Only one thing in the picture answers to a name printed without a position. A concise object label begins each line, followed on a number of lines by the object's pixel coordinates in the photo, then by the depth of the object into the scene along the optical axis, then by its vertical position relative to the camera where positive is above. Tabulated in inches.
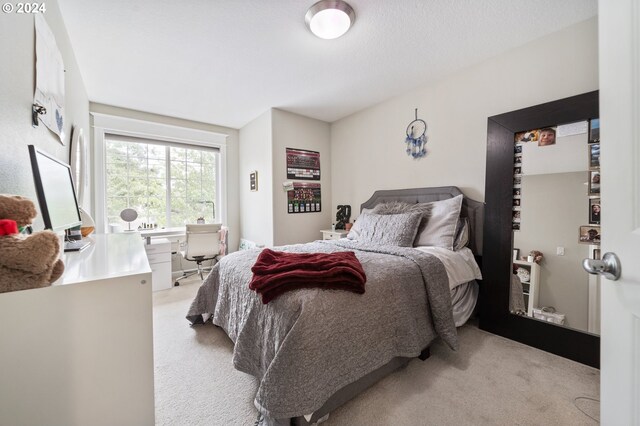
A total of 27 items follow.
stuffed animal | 27.2 -4.1
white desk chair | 139.9 -17.5
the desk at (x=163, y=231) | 147.1 -11.6
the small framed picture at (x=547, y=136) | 76.6 +22.0
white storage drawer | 132.0 -26.5
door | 23.9 +0.6
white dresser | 28.4 -17.2
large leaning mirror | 70.0 -6.0
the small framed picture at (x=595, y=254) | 68.3 -13.0
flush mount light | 68.2 +54.8
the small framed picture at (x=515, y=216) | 82.8 -2.8
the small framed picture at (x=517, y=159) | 83.0 +16.1
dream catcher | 115.3 +33.3
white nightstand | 135.6 -13.3
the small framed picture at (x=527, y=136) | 79.9 +23.3
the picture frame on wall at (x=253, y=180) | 158.9 +19.9
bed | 44.8 -24.9
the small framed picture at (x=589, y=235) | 68.8 -7.9
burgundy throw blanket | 52.9 -14.3
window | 145.9 +20.2
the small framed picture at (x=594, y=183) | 69.1 +6.6
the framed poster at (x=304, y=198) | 149.6 +7.7
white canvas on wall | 52.2 +32.0
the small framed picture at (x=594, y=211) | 69.1 -1.2
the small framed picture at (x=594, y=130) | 68.7 +21.1
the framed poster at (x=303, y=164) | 148.6 +28.5
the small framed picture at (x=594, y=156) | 68.9 +14.1
